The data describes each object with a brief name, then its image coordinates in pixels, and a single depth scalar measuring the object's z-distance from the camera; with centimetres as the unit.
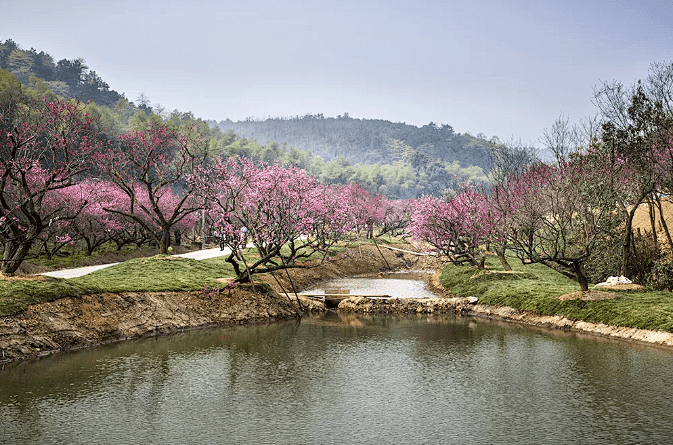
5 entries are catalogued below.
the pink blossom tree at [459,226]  4516
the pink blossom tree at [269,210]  3142
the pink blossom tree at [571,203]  2950
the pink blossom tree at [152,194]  4009
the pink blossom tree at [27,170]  2452
